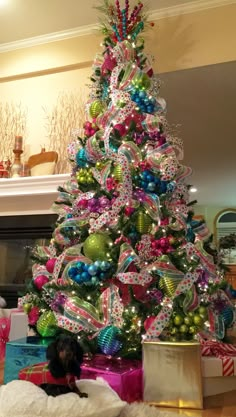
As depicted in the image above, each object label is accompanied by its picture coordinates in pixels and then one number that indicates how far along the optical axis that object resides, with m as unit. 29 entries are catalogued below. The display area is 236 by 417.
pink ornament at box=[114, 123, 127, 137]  1.95
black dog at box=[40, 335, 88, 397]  1.15
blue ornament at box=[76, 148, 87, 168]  2.02
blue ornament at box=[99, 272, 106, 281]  1.69
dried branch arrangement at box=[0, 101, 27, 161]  2.87
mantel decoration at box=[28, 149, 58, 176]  2.57
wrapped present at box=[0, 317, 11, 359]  2.29
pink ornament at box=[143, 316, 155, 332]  1.60
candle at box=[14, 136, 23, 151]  2.67
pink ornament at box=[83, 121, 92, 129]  2.11
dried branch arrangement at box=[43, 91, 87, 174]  2.69
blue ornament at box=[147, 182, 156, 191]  1.82
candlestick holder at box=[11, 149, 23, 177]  2.64
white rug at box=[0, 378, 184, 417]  1.06
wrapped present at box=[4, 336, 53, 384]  1.60
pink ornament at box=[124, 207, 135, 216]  1.78
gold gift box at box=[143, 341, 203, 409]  1.42
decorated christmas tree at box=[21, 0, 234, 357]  1.63
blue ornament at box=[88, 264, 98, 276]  1.68
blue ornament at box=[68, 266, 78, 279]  1.74
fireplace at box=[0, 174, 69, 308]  2.49
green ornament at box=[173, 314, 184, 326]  1.63
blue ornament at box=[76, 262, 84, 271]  1.72
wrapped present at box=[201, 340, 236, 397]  1.52
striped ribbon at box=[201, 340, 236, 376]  1.54
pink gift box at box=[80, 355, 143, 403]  1.43
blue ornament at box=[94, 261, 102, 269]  1.69
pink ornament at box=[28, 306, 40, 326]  1.94
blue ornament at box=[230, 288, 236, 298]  2.16
